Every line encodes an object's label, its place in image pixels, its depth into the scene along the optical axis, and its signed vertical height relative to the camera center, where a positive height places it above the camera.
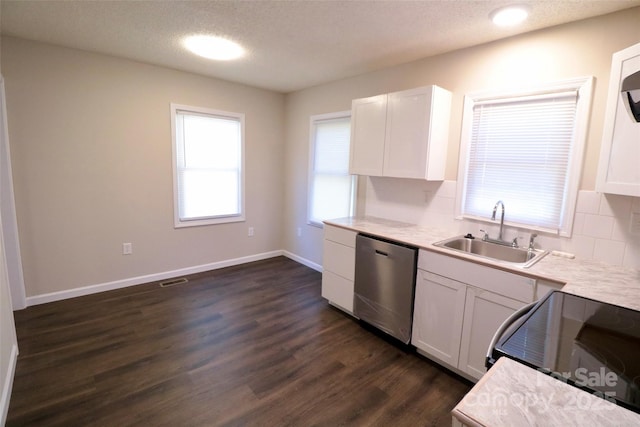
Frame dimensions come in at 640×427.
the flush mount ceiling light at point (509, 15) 1.95 +1.10
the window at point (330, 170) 3.82 +0.08
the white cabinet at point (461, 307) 1.91 -0.87
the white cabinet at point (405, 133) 2.59 +0.42
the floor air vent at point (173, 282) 3.64 -1.35
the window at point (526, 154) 2.10 +0.22
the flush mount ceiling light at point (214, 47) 2.65 +1.14
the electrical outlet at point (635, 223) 1.88 -0.22
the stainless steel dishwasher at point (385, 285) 2.43 -0.90
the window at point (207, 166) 3.77 +0.08
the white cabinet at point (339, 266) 2.94 -0.90
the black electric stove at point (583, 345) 0.84 -0.53
